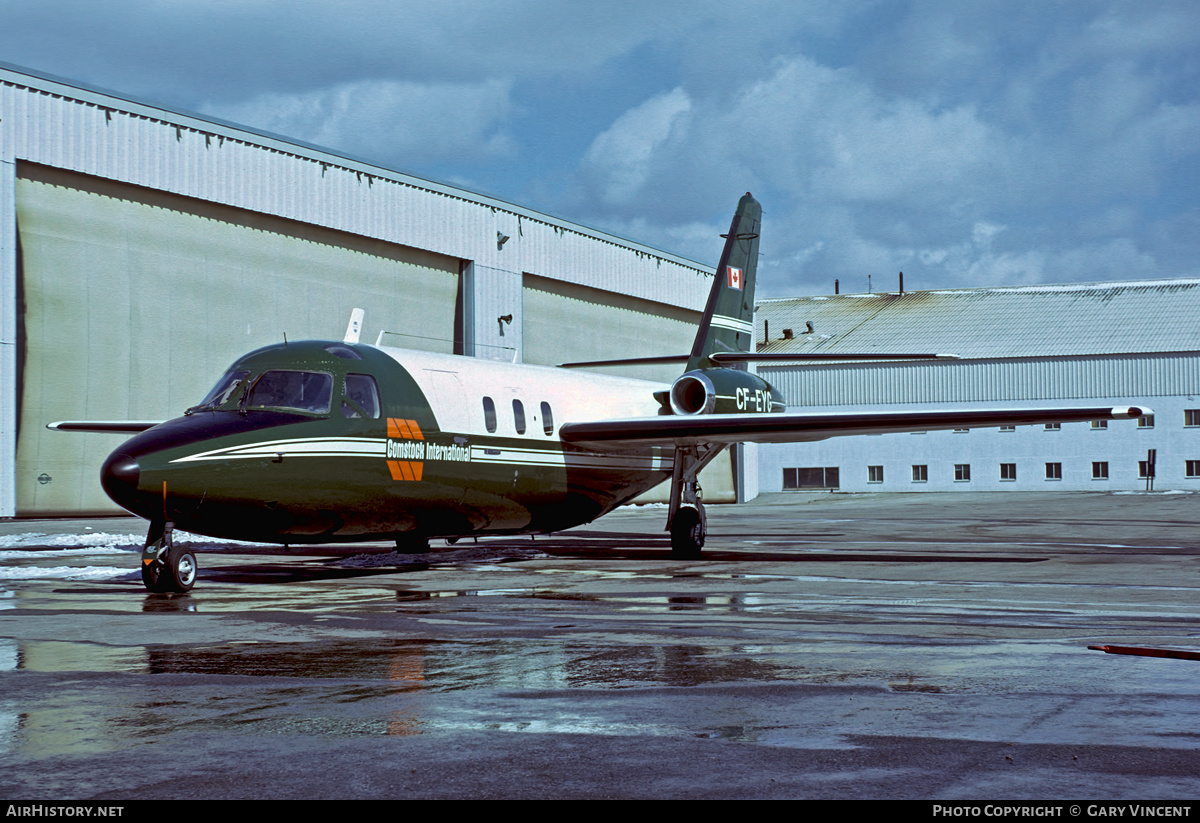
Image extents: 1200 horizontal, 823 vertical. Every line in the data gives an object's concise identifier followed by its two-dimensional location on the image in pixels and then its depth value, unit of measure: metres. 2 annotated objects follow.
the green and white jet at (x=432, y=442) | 13.07
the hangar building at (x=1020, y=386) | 58.91
